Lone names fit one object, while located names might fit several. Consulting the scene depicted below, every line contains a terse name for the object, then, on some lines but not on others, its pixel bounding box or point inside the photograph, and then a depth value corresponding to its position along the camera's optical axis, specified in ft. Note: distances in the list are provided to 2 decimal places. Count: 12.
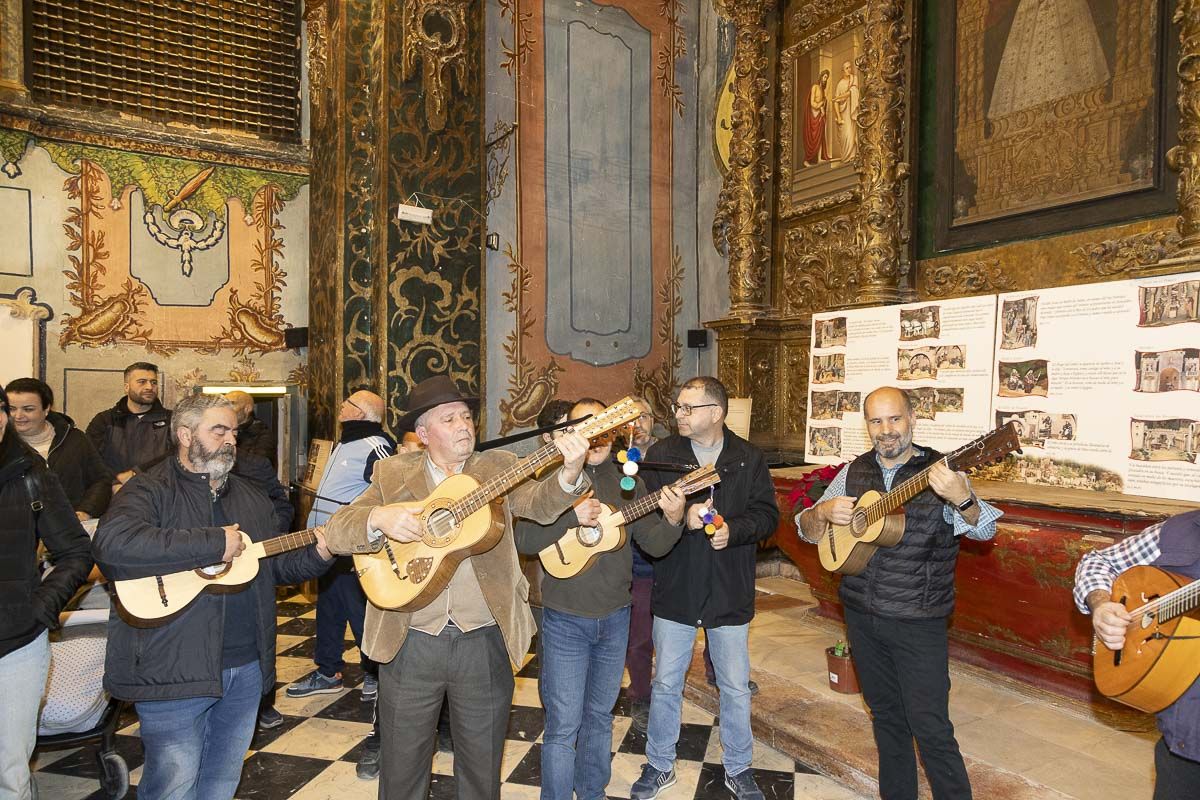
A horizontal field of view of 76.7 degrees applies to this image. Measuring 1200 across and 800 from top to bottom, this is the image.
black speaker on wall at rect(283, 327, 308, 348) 24.48
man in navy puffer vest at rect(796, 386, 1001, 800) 9.30
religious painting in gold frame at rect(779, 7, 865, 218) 21.91
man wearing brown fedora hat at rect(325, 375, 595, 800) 8.48
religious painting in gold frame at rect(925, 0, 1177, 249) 15.46
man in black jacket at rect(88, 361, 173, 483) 18.11
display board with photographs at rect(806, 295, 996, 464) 16.88
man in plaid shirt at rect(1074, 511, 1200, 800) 6.68
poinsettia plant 17.51
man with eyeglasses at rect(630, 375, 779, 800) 11.07
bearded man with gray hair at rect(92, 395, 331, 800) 8.13
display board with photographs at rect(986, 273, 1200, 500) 13.37
